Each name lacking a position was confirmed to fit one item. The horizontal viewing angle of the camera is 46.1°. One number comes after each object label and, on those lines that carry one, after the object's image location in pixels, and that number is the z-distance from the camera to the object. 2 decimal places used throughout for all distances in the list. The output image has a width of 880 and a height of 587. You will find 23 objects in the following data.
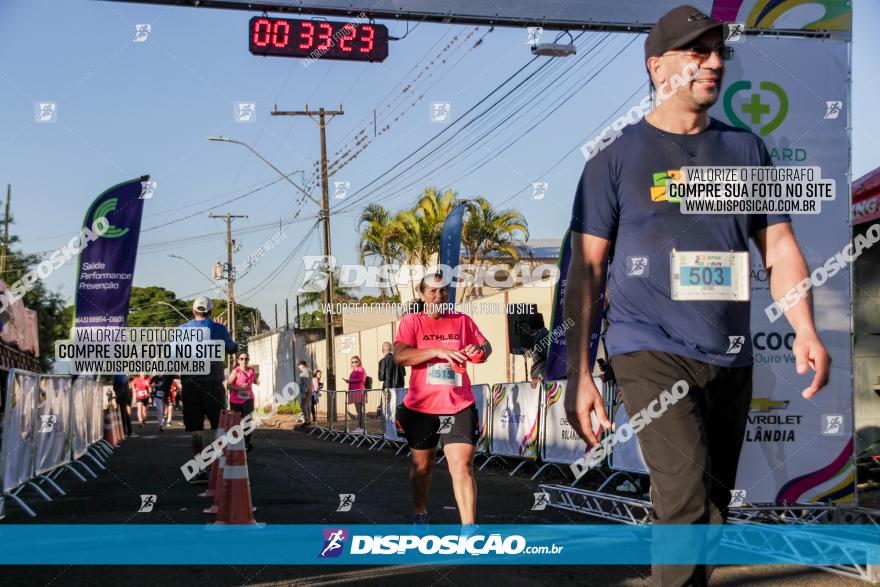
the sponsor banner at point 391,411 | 18.53
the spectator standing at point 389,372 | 19.91
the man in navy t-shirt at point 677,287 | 3.46
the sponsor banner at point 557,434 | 11.77
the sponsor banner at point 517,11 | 10.73
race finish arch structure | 7.47
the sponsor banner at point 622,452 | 9.39
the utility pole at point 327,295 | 33.18
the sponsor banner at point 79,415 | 15.20
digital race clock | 11.29
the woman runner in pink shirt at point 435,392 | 7.03
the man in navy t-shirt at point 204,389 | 11.69
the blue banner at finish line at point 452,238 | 18.67
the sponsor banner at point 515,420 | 13.08
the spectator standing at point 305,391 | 27.87
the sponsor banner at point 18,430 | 9.37
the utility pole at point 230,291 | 62.91
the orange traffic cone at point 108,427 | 21.41
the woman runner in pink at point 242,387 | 14.34
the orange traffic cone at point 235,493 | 7.95
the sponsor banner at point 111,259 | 16.81
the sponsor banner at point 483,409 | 14.98
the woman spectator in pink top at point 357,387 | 22.17
